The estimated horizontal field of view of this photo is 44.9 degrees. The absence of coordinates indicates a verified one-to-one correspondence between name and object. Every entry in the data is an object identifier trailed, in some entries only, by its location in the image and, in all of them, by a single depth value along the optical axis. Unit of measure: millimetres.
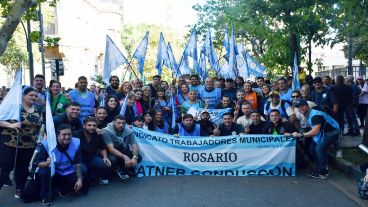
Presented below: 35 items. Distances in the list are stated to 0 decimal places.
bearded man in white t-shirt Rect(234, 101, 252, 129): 8977
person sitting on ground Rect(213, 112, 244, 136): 8820
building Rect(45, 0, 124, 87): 34406
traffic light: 17188
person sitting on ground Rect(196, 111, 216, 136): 9070
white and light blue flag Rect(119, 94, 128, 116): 8576
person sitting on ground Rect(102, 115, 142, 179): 7703
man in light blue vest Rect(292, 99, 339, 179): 7695
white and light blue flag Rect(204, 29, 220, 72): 14586
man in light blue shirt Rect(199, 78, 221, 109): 10258
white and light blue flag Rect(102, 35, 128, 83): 10922
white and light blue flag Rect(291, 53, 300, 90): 11700
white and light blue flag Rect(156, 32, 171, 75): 13312
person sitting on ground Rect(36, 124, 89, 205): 6477
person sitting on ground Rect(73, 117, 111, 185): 7383
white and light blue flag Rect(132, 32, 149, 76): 12180
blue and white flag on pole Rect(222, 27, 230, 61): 14883
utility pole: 16406
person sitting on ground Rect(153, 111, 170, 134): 9188
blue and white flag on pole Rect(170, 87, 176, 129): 9786
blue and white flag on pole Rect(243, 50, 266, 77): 15422
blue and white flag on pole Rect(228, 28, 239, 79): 13133
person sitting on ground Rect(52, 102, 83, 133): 7454
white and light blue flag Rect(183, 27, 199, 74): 14523
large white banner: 8234
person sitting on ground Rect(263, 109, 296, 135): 8422
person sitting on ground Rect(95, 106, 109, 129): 8078
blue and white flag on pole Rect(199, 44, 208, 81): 14215
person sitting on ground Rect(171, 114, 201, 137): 8680
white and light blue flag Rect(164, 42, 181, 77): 13866
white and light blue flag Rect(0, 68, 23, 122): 6180
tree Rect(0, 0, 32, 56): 8523
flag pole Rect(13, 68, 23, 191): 6336
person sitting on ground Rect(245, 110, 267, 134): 8688
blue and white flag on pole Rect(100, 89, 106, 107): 9734
